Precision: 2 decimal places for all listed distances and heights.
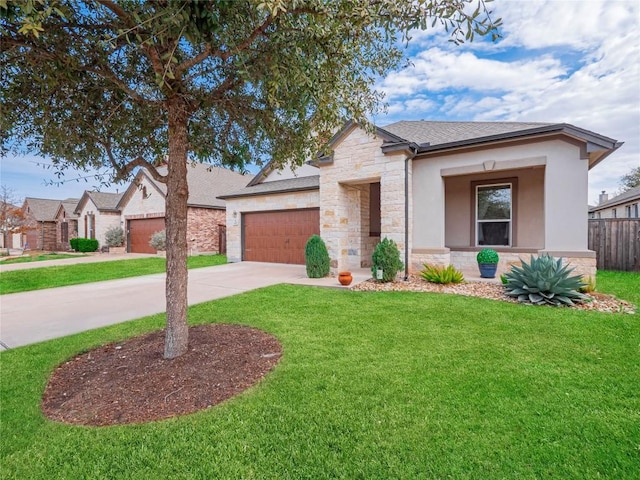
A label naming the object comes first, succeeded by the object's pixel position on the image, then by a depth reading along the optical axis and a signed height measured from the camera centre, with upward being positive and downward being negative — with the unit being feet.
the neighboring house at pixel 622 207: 59.16 +6.32
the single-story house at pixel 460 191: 24.23 +4.54
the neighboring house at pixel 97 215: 74.43 +5.78
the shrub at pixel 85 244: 72.28 -1.42
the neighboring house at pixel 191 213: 61.62 +5.32
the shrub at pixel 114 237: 69.77 +0.12
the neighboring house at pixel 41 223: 91.76 +4.64
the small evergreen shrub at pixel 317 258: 31.19 -2.17
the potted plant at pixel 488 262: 28.37 -2.41
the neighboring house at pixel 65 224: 84.48 +4.03
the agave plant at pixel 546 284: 19.62 -3.18
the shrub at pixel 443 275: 26.17 -3.40
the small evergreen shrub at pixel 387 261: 27.30 -2.18
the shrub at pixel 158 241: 56.95 -0.60
